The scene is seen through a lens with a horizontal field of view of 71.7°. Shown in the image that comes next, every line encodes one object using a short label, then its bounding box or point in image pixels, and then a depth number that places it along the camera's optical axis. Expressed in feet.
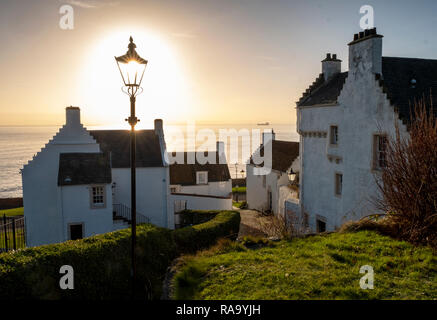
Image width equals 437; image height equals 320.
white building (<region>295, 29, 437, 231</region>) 54.65
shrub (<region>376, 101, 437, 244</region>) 29.19
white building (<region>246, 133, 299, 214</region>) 117.08
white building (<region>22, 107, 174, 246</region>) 69.72
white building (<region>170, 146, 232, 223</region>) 136.98
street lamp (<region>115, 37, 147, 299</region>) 23.20
